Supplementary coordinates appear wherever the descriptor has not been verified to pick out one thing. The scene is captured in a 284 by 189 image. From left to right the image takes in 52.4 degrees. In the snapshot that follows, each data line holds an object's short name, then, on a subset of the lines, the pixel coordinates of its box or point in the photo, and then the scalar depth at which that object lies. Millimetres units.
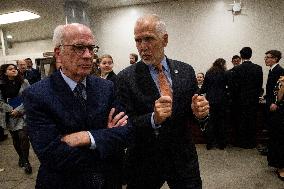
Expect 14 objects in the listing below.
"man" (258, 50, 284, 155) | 4506
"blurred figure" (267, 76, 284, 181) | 3633
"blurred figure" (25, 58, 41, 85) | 7238
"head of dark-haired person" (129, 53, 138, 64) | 5960
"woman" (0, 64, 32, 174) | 4102
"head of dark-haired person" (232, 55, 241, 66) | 6344
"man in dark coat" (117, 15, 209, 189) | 1830
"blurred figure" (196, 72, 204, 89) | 6688
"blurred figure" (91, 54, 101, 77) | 3878
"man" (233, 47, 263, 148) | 4938
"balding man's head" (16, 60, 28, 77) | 6648
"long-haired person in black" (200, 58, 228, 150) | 5047
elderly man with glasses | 1389
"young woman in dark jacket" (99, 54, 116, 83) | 3729
